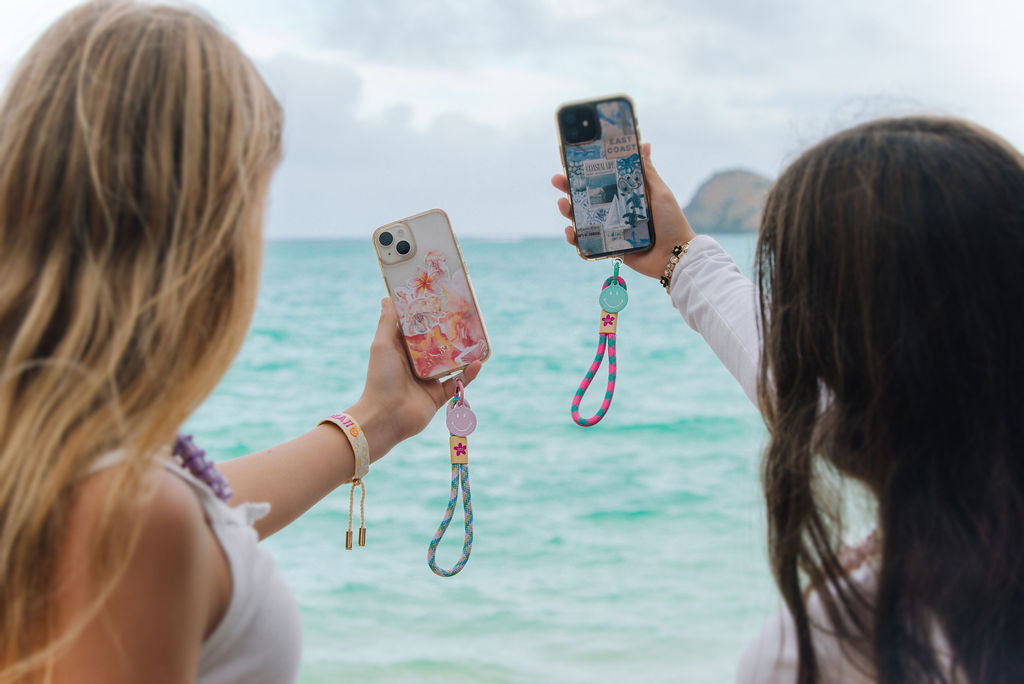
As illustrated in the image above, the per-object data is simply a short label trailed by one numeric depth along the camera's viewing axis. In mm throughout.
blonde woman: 726
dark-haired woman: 824
